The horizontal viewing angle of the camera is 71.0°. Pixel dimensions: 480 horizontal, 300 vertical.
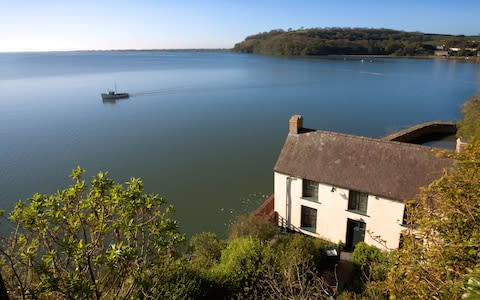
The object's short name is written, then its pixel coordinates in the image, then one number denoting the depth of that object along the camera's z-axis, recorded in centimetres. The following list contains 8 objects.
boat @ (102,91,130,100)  6225
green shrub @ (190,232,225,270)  1406
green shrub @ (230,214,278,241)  1611
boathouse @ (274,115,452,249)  1567
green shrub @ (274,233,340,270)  1280
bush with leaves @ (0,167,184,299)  626
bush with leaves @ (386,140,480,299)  505
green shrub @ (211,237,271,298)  1138
